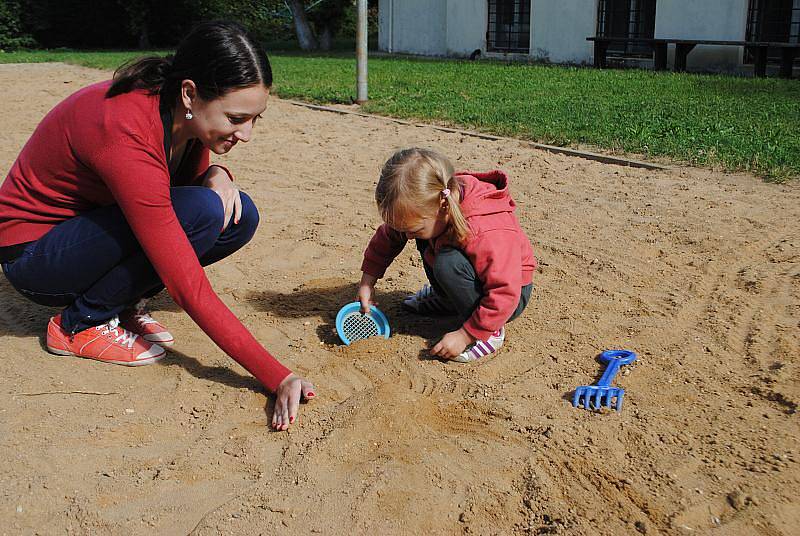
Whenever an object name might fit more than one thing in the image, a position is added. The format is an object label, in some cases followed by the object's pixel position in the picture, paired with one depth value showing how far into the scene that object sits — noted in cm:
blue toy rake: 293
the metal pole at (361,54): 1004
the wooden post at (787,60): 1278
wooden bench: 1279
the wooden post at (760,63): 1310
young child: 305
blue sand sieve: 354
